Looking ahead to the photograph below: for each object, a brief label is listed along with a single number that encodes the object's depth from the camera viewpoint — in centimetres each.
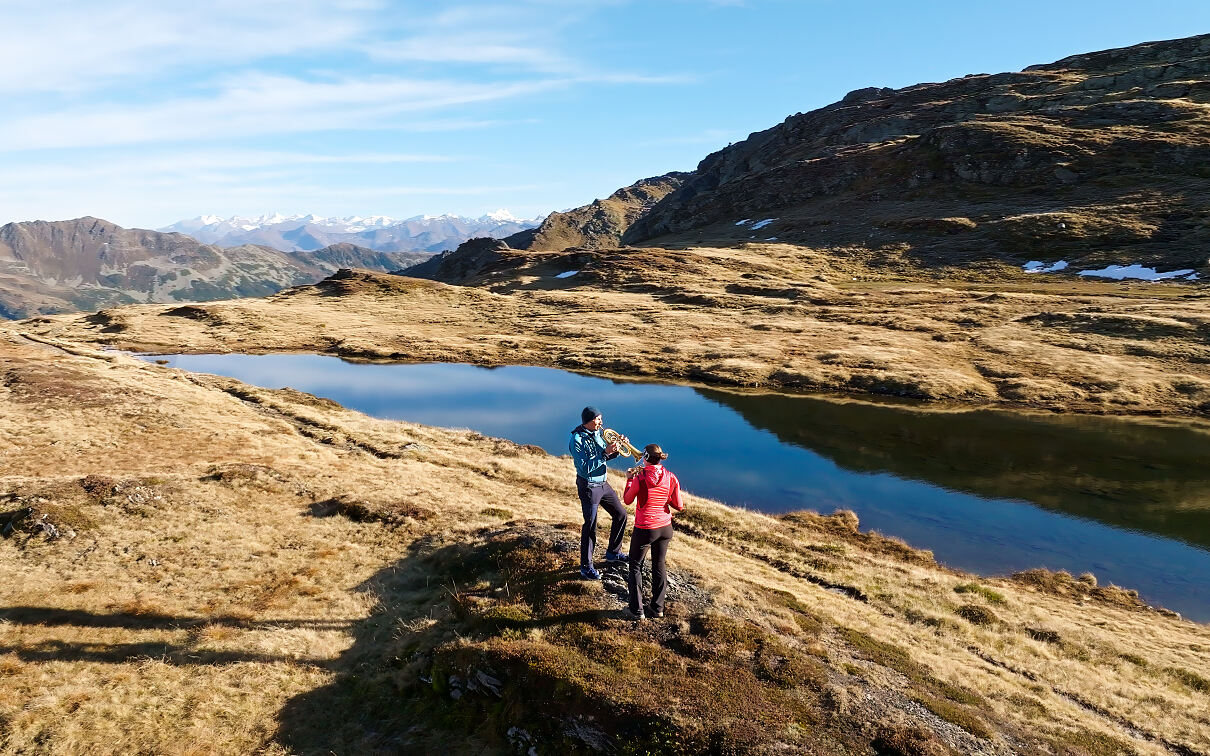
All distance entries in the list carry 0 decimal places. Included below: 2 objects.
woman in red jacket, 1276
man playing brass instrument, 1445
